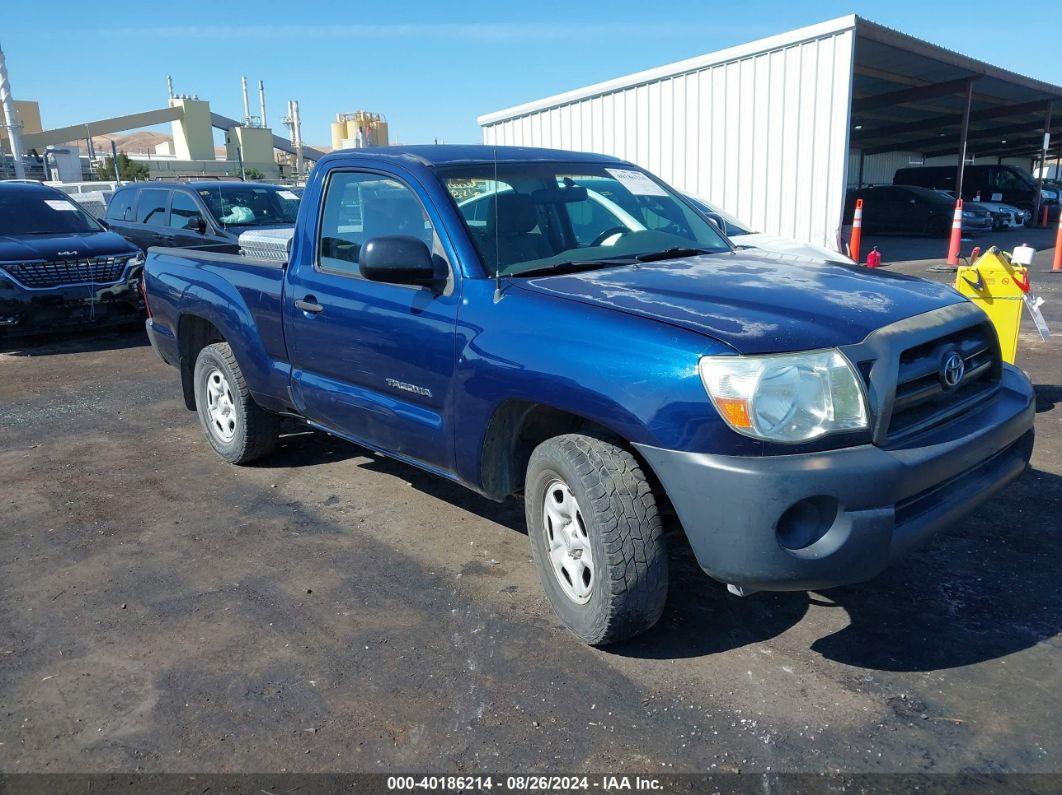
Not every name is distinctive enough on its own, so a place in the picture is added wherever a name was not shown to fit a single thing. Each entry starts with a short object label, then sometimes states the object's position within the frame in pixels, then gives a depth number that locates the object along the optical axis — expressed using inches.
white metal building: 491.5
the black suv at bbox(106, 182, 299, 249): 390.6
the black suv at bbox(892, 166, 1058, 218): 1069.1
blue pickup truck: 101.0
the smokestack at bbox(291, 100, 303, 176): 2660.9
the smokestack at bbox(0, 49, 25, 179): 1616.9
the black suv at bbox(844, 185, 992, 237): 855.7
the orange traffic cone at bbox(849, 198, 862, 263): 569.9
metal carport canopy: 665.0
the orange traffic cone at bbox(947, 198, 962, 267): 576.4
